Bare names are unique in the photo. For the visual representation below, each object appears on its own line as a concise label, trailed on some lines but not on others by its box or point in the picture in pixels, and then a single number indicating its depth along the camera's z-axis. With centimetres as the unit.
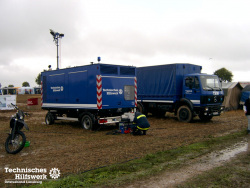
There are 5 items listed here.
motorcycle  753
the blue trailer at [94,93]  1159
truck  1448
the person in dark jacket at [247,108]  1095
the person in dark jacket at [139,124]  1015
